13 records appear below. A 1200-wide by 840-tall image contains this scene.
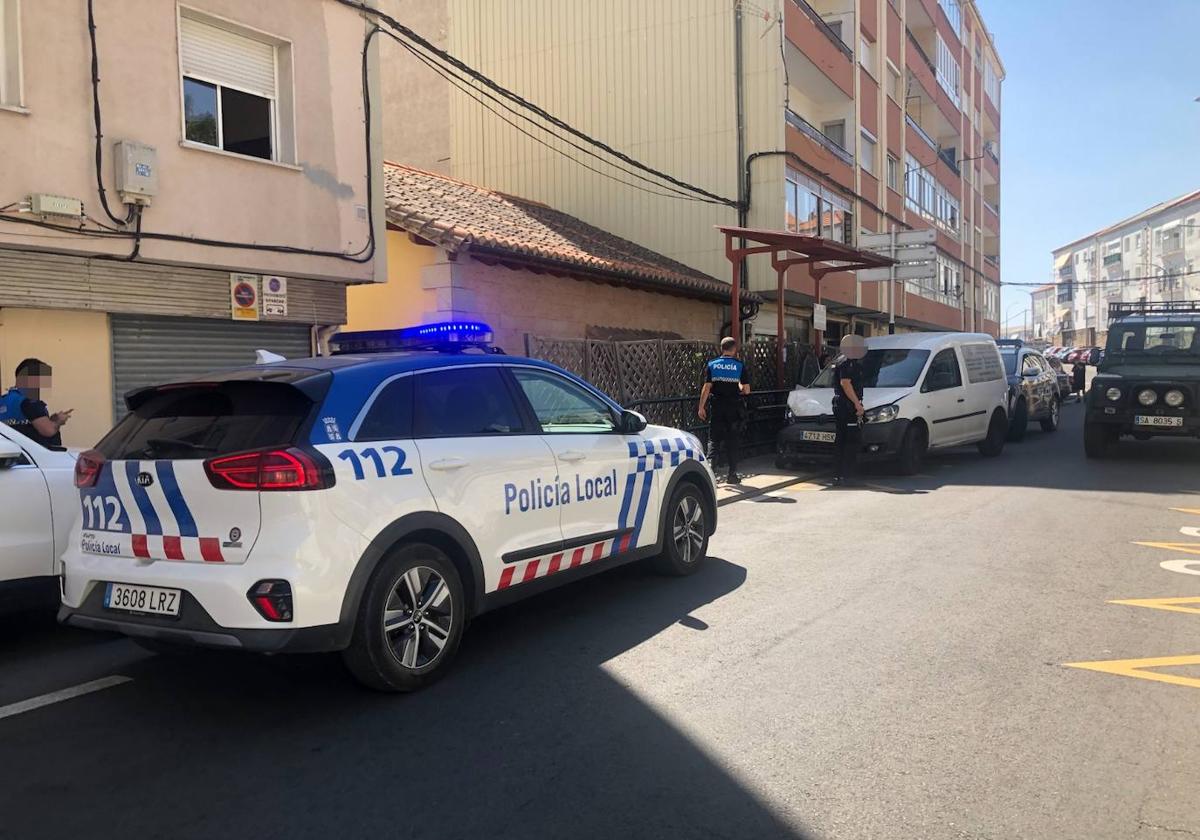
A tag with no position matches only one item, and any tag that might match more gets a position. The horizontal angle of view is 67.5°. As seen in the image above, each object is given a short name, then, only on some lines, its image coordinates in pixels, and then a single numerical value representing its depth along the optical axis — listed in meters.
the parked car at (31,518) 4.91
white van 11.41
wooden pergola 13.33
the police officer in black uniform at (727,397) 10.59
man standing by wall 6.15
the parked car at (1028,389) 15.91
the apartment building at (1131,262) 64.69
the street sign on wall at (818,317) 15.50
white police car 3.79
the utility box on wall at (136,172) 8.40
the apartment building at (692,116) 18.27
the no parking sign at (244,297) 9.64
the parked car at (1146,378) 11.68
